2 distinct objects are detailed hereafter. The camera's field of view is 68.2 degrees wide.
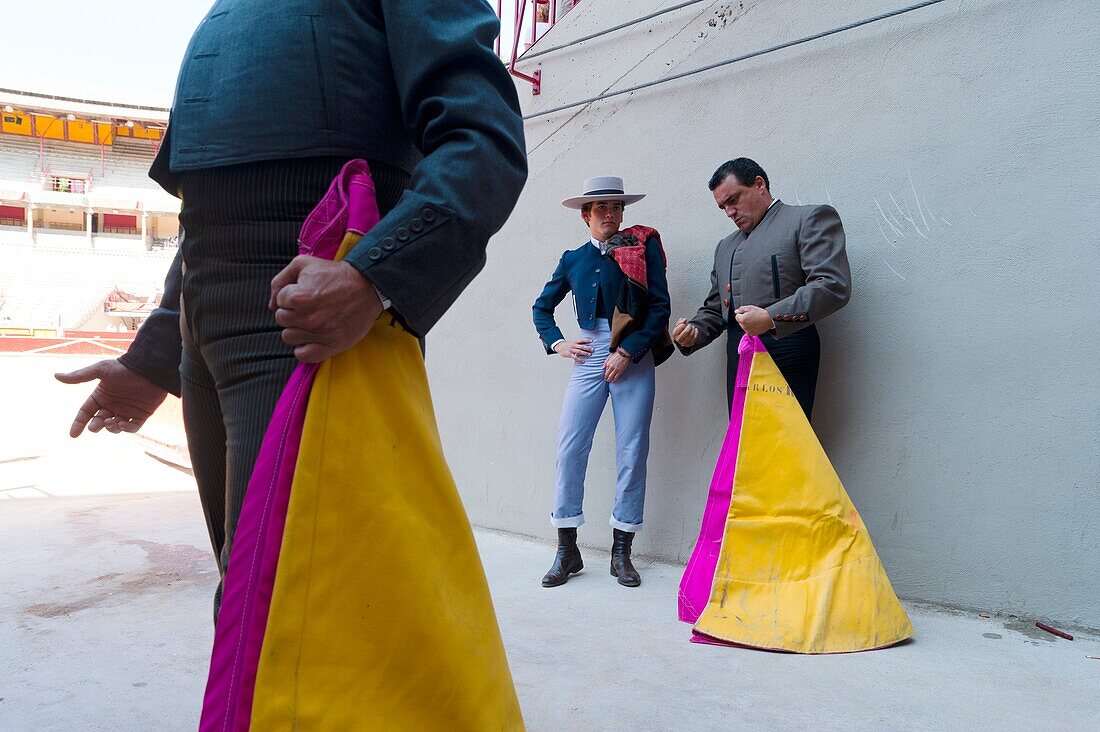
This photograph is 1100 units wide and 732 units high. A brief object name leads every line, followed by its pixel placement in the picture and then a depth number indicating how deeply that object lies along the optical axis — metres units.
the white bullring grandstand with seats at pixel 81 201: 32.78
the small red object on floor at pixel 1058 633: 2.67
